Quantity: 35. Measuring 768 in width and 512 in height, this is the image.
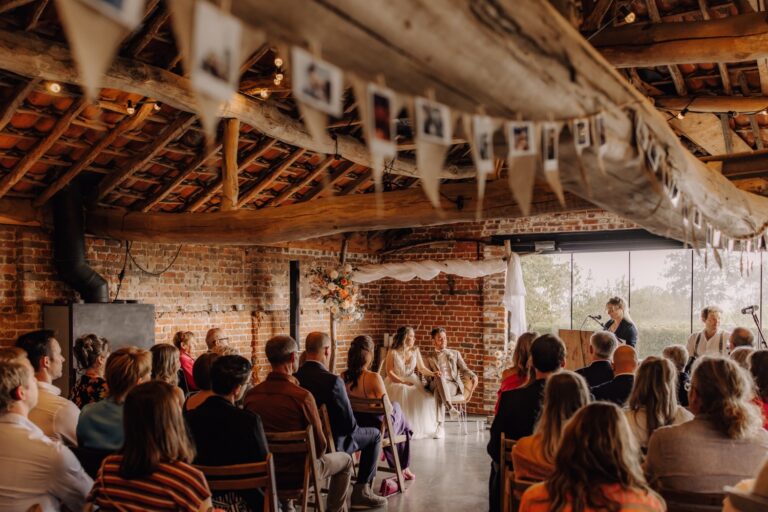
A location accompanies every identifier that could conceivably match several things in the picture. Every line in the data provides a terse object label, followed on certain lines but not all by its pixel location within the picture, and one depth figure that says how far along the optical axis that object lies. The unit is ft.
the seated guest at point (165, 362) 14.92
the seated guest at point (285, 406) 14.34
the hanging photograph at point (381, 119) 4.94
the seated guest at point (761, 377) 12.81
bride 28.25
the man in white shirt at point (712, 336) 22.79
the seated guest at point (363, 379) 19.48
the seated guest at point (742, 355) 14.83
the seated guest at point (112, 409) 11.38
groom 29.30
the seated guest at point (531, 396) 13.08
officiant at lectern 23.08
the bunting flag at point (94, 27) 3.25
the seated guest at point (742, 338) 18.56
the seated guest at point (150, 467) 8.33
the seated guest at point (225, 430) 11.78
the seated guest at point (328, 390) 16.78
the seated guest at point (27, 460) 9.00
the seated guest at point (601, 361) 16.60
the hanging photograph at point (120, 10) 3.26
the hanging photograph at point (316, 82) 4.31
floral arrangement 31.53
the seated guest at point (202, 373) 14.02
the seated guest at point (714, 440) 9.56
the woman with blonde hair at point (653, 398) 11.82
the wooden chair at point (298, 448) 13.73
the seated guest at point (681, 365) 16.71
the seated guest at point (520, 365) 16.07
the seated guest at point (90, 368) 13.73
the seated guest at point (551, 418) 9.80
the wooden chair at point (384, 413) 18.98
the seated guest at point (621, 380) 14.58
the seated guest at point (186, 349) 20.15
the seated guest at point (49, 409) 11.71
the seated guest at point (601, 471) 7.27
